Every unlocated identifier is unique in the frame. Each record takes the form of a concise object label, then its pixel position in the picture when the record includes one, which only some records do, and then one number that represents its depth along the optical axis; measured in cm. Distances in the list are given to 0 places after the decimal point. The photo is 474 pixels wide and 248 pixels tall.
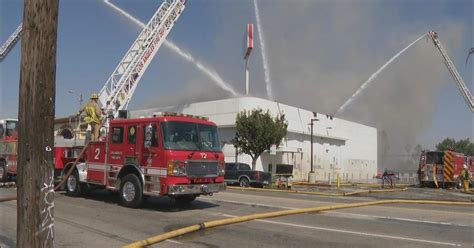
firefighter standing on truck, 1458
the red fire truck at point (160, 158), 1196
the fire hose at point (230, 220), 789
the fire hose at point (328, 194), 2012
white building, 4731
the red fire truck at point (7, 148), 1959
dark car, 2609
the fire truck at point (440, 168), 3275
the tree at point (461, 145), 11328
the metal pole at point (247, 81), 4816
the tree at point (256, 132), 4150
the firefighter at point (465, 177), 2953
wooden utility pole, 468
